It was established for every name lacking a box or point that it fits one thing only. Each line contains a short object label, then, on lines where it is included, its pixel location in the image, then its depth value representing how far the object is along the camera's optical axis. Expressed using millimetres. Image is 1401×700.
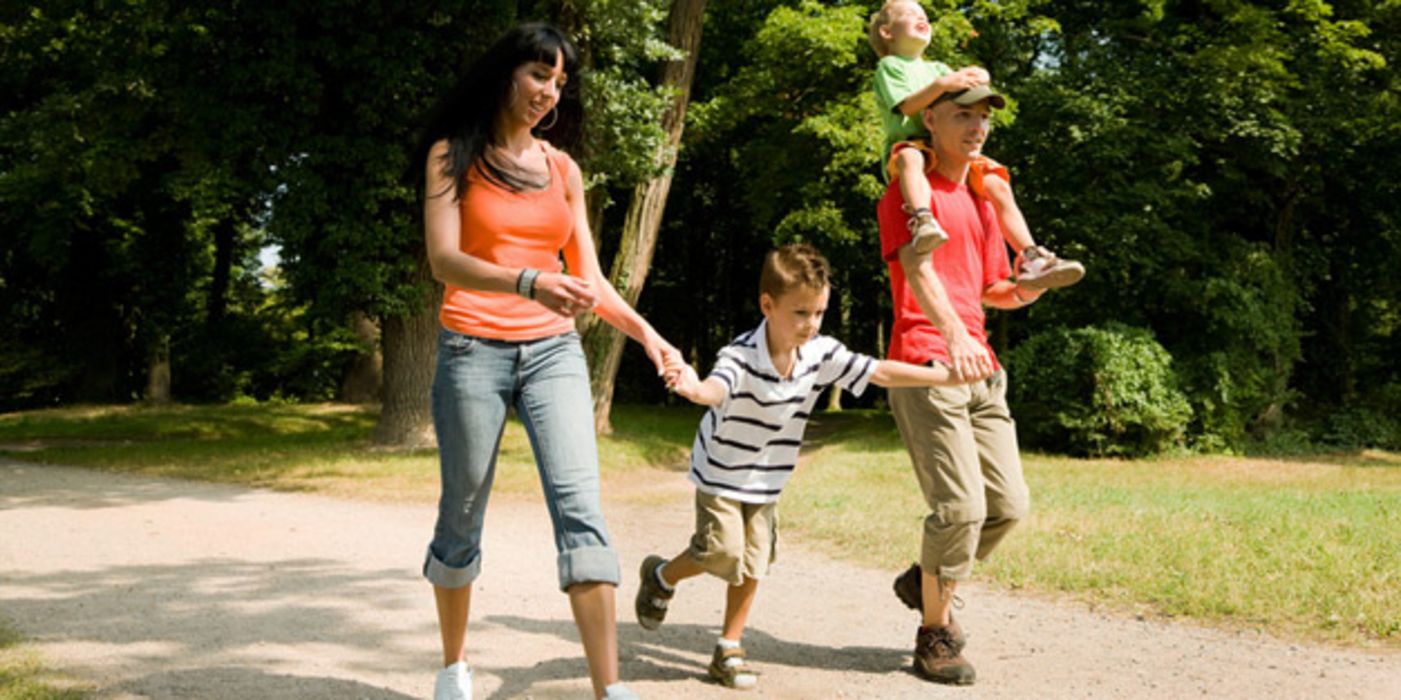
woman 3461
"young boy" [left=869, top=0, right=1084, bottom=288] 4152
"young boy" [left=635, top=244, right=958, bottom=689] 4281
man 4395
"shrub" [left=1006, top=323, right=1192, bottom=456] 15828
